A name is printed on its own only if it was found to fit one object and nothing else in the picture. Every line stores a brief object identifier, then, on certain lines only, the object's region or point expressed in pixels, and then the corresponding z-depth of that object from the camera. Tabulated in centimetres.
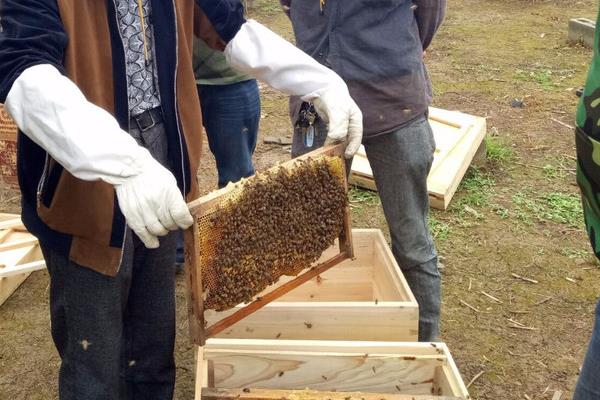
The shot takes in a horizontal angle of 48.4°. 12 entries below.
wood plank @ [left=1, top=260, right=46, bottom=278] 360
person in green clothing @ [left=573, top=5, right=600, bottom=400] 152
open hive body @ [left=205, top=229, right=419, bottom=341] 256
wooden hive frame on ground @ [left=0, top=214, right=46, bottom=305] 363
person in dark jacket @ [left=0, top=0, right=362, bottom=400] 171
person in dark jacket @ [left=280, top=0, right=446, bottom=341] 263
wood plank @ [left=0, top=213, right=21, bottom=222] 435
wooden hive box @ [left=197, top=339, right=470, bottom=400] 229
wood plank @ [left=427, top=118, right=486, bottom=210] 459
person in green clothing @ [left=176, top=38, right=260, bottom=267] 351
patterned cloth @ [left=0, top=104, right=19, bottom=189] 391
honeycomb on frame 209
